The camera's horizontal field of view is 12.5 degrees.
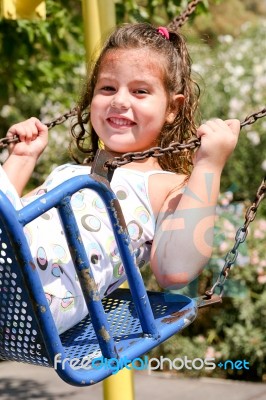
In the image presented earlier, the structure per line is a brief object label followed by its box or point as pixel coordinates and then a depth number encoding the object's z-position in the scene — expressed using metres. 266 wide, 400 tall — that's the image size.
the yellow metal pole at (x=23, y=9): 5.10
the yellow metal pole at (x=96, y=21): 4.60
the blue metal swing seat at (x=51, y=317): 2.50
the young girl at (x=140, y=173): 3.09
